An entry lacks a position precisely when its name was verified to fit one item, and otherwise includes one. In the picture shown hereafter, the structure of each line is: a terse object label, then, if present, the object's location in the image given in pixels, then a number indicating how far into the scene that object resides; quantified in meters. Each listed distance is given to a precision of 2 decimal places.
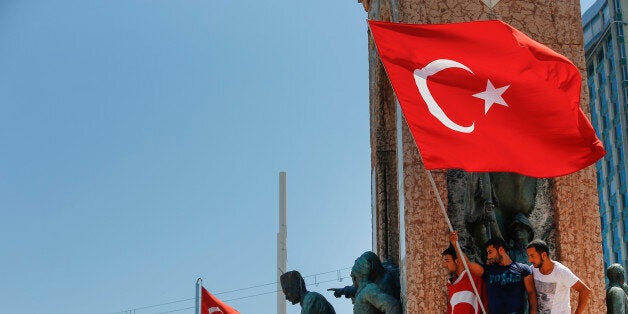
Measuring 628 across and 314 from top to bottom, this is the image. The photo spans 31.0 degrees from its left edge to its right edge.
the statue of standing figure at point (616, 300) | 11.11
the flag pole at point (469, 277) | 9.25
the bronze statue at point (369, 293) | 10.80
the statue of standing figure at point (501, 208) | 10.60
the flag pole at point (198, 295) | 22.36
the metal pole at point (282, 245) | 21.44
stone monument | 10.73
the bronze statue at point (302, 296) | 11.73
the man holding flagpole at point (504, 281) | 9.38
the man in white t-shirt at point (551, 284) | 9.19
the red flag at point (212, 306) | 20.88
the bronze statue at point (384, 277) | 11.22
